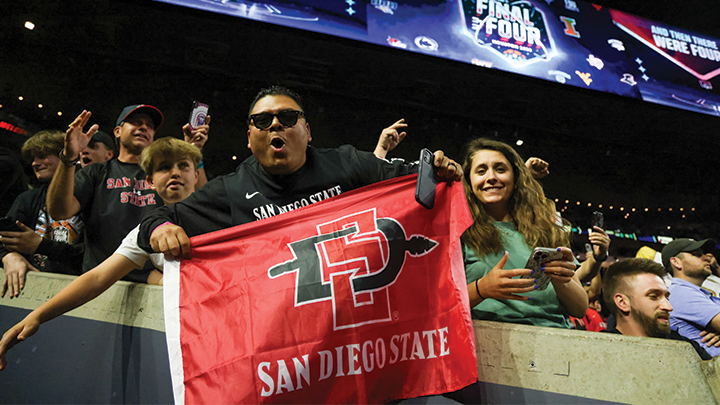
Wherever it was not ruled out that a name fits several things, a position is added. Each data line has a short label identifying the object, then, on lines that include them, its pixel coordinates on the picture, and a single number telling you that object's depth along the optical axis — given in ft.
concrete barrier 4.14
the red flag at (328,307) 4.20
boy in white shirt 4.91
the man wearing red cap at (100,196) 7.00
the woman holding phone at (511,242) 4.51
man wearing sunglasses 5.46
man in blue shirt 8.48
